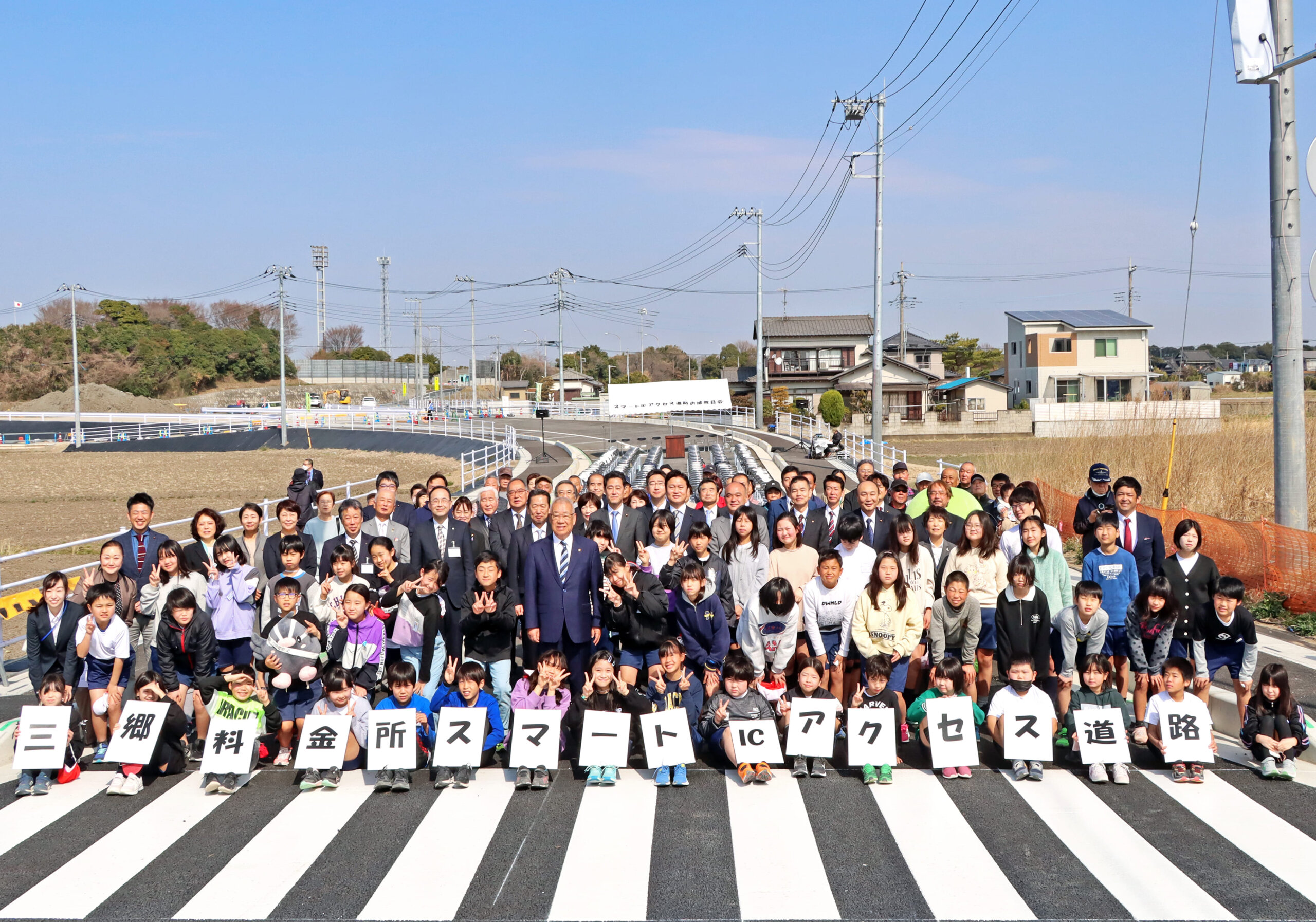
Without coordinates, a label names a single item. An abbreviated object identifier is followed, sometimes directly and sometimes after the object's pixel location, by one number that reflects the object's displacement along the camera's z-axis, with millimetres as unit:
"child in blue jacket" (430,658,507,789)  7297
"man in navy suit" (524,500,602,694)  8109
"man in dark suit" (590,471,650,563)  9766
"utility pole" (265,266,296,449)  53844
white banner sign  45938
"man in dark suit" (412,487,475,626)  9227
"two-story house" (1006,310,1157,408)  57844
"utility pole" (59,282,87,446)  57188
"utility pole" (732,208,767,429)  57125
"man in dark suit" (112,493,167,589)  9000
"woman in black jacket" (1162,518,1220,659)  7867
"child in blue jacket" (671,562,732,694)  7938
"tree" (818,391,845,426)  53250
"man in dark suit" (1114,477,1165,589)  8930
